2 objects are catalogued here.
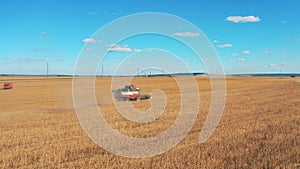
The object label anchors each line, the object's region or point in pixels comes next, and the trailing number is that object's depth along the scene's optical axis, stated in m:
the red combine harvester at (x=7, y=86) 60.97
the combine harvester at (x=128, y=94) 28.89
